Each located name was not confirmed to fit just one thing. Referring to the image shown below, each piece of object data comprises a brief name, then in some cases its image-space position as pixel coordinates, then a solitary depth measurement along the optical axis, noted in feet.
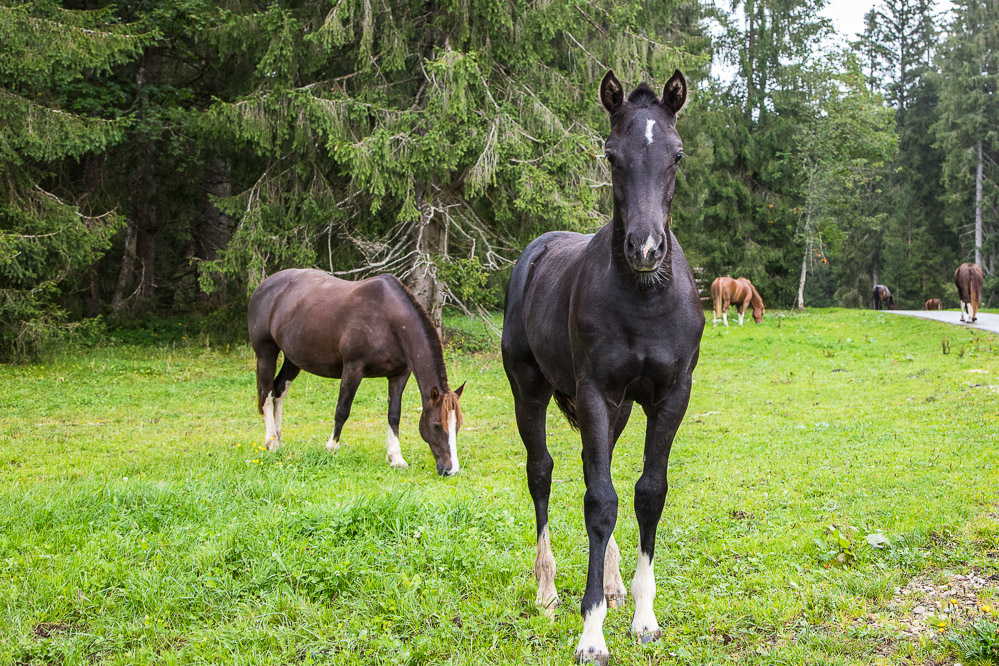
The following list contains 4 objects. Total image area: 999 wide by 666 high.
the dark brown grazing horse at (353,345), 23.66
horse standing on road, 60.08
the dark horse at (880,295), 118.83
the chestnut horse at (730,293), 75.56
